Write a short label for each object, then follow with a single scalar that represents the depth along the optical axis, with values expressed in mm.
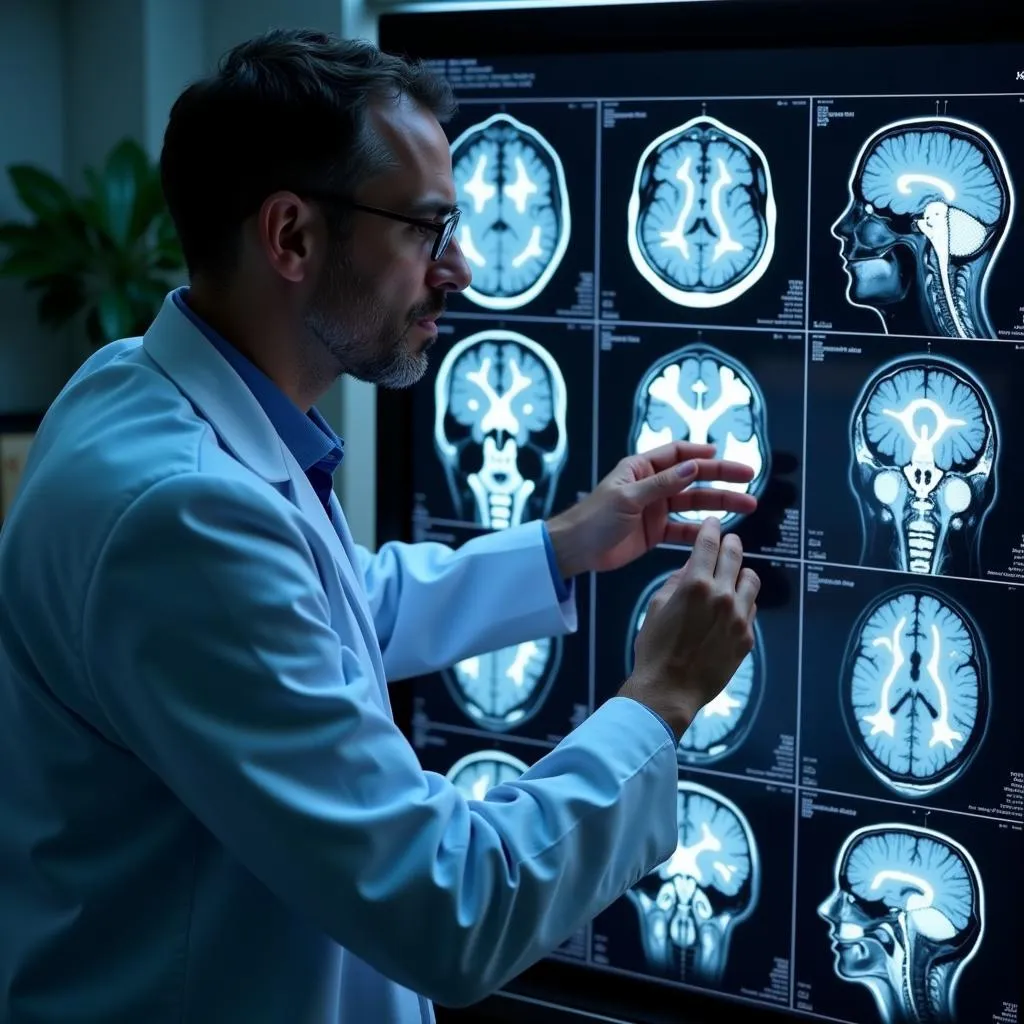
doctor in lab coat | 948
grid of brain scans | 1398
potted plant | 2066
